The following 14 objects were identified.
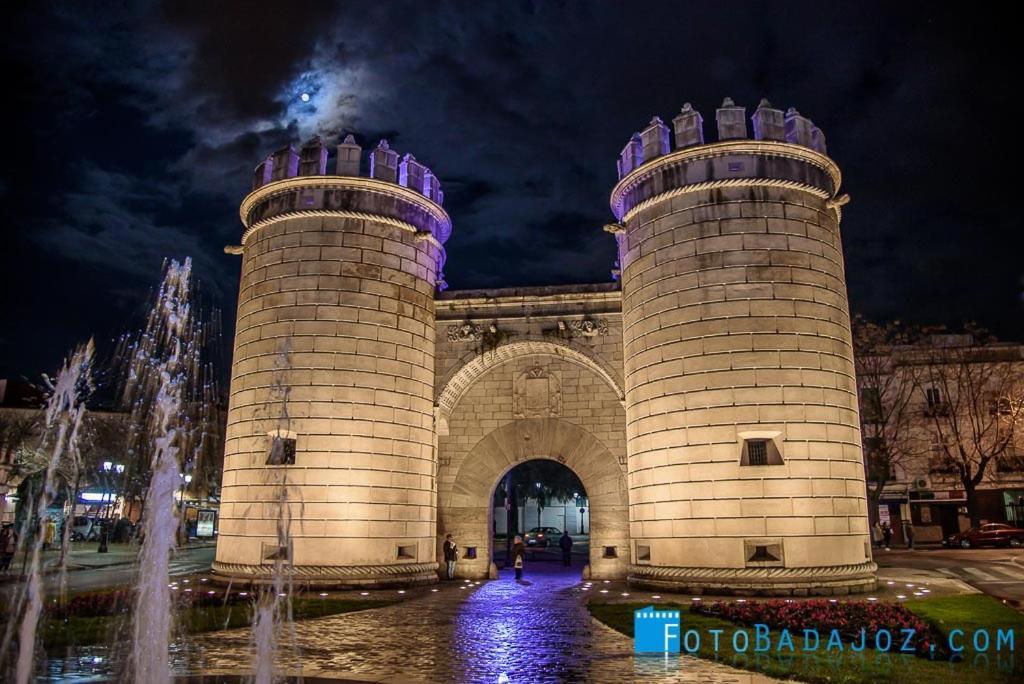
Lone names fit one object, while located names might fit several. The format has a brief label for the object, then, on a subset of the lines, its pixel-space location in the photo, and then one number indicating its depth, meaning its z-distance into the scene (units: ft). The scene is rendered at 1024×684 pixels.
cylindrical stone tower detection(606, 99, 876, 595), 48.26
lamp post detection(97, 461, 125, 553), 143.64
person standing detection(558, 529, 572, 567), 78.28
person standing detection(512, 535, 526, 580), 63.10
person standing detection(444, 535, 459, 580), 62.28
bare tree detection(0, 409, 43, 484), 114.83
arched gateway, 49.34
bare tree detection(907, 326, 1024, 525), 101.19
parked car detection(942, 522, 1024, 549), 93.71
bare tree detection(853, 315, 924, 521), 98.89
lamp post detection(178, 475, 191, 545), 133.37
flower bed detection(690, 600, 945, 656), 30.17
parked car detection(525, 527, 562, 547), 126.93
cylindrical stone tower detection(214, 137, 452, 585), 54.24
